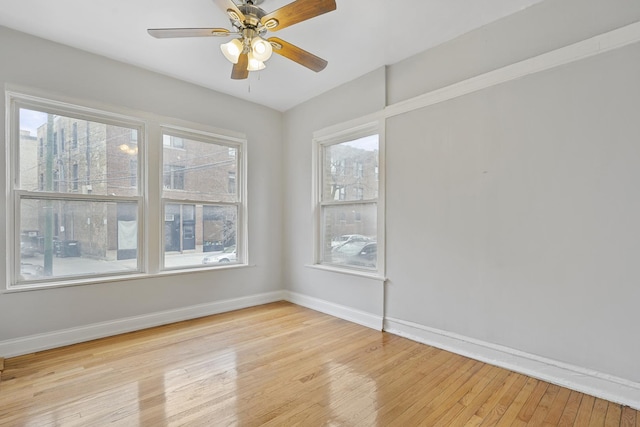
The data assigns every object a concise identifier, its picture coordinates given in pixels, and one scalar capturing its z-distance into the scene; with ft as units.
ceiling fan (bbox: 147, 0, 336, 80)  6.06
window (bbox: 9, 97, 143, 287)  8.95
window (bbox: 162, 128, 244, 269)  11.71
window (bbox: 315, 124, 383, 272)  11.43
